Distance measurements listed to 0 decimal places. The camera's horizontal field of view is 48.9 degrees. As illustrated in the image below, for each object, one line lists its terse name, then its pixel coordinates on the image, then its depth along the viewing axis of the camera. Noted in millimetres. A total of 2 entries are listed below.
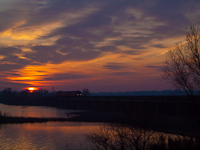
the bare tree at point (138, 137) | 18709
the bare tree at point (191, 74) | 22594
